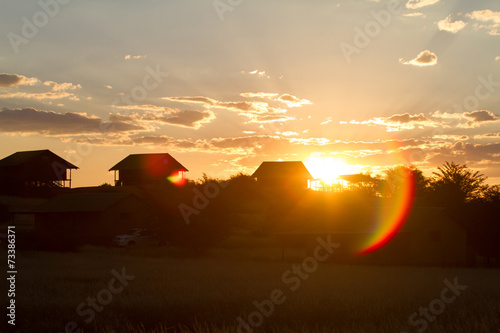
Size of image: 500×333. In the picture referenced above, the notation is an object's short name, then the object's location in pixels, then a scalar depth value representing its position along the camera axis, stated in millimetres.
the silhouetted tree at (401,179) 109156
